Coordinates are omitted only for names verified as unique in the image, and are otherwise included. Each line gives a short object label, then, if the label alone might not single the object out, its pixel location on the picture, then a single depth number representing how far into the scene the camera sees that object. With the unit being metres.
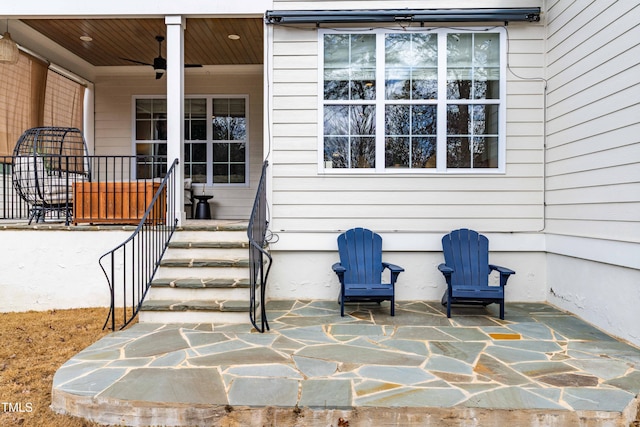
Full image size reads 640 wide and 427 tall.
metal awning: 4.85
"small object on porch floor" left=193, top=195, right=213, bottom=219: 7.68
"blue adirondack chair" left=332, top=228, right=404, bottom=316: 4.64
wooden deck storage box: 5.14
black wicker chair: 5.26
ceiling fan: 6.54
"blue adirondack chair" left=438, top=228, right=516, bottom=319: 4.40
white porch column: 5.19
